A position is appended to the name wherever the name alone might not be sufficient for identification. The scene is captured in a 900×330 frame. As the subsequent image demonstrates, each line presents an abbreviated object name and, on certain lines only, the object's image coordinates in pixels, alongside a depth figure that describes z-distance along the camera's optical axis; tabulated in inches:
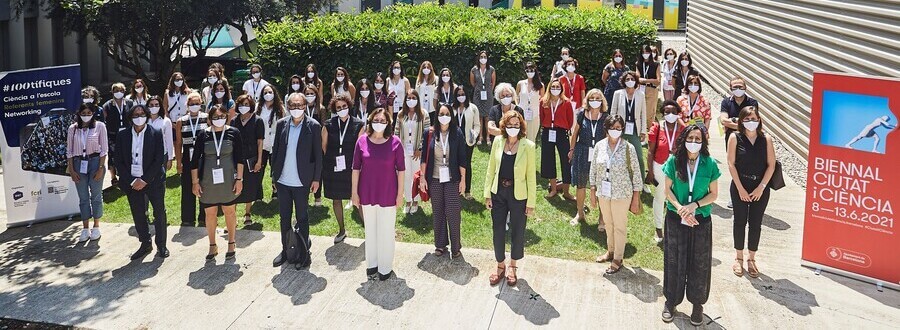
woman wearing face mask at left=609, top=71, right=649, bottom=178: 358.3
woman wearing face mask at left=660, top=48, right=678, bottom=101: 525.7
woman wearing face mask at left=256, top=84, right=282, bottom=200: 375.9
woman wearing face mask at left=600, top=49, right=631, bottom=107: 465.7
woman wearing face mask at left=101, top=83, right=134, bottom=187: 404.8
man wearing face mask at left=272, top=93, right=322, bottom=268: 299.0
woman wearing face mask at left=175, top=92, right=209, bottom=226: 330.6
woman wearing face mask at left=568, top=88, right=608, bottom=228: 331.0
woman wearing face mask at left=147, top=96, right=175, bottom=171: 329.1
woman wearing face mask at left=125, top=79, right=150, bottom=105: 410.9
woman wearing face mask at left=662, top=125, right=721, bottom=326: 246.5
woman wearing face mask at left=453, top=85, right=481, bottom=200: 380.2
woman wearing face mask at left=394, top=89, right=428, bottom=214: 354.3
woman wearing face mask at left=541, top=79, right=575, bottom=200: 377.1
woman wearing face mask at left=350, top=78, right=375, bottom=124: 389.4
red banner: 272.8
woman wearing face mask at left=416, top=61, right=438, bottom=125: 467.7
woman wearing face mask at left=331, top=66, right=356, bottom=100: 461.7
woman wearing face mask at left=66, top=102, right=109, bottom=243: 339.0
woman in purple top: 283.9
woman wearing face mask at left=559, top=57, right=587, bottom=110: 440.3
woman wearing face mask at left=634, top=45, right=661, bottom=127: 530.9
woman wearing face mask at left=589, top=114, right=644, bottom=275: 288.5
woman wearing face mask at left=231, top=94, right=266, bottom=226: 326.0
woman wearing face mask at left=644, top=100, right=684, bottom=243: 309.9
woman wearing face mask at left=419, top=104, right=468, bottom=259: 301.9
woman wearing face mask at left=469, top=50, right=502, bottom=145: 518.6
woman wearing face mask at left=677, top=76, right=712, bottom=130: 395.5
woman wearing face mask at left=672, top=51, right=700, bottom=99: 503.8
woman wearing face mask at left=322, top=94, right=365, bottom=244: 330.2
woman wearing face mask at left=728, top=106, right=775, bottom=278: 279.7
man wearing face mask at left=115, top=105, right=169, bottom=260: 315.0
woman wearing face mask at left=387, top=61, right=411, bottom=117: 468.9
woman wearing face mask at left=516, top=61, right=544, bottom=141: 446.1
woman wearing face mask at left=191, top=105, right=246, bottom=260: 303.1
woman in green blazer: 274.1
